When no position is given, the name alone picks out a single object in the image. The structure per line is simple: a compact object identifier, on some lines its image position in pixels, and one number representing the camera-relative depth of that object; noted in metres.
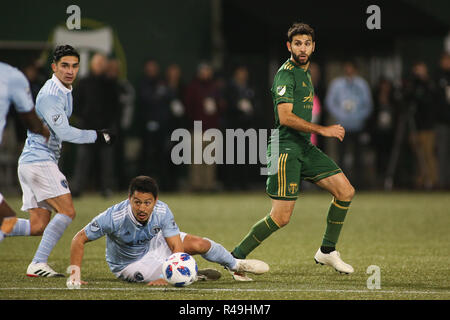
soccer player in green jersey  15.30
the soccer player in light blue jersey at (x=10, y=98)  12.37
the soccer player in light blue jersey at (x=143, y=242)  13.73
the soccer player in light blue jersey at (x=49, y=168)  14.87
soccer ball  13.69
